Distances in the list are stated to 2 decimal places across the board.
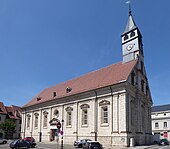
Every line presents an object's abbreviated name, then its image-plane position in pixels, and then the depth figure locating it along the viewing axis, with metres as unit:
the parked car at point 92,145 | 23.92
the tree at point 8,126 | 54.34
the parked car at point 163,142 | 34.36
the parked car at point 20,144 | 26.92
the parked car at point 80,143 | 28.14
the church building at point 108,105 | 29.28
